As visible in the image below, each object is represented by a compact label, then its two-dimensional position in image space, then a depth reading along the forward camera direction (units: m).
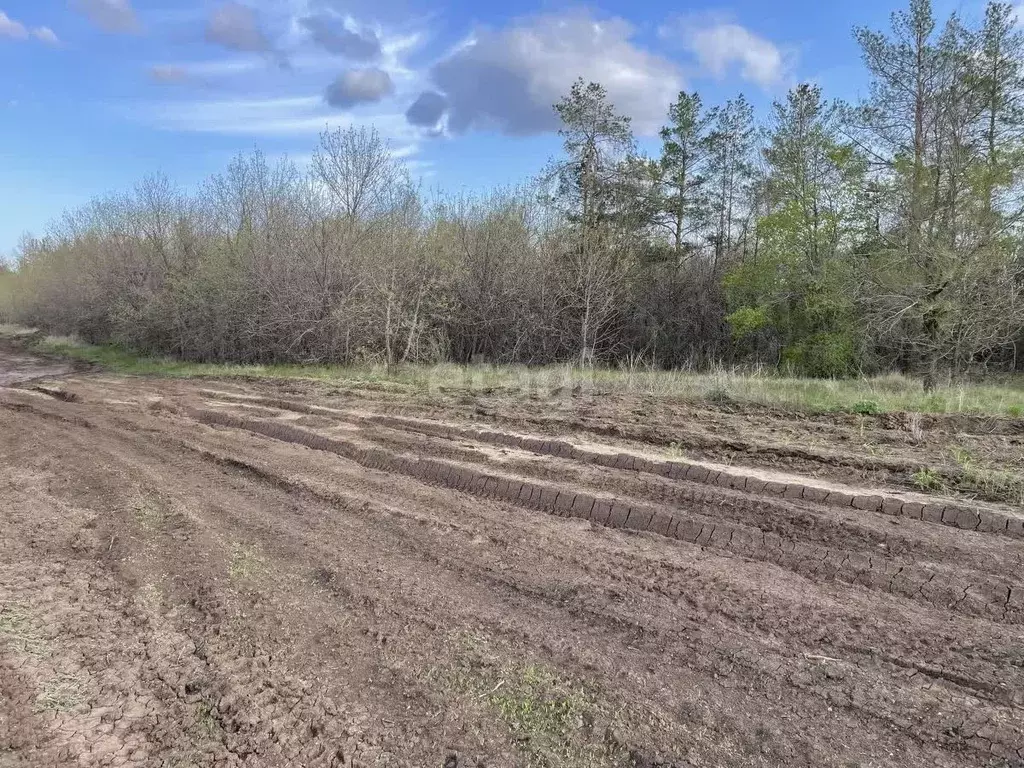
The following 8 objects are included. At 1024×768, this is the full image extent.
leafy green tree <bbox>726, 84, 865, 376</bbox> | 22.84
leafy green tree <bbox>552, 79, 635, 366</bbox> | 25.06
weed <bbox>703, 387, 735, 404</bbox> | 11.31
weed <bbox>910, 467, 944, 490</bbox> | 5.98
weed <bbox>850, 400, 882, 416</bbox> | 9.77
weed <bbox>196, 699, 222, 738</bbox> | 2.93
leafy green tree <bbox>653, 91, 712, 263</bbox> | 28.44
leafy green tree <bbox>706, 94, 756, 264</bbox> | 28.80
